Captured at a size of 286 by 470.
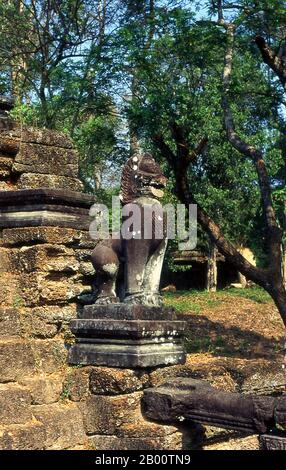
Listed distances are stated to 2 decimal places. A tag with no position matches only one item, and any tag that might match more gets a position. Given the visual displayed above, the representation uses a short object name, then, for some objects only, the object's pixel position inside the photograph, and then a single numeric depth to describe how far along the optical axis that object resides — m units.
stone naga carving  3.76
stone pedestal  4.41
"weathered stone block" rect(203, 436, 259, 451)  4.62
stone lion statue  4.67
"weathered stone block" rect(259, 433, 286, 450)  3.68
